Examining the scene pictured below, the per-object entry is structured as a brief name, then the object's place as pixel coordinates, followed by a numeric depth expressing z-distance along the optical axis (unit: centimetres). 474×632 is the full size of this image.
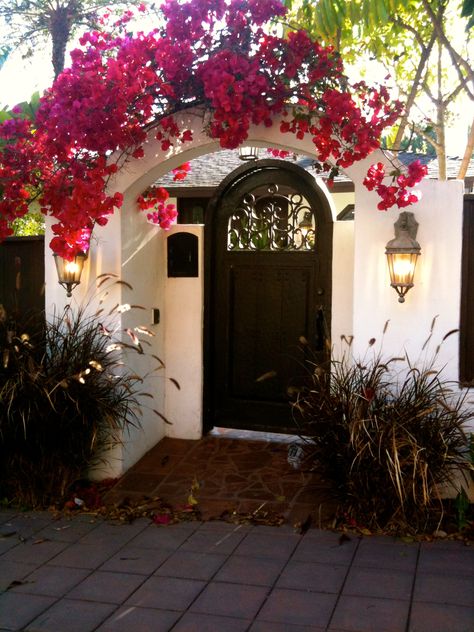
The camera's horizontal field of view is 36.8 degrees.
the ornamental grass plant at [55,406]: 496
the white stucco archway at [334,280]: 503
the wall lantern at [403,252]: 494
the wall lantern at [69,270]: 561
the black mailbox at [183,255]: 646
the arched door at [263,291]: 612
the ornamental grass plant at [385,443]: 438
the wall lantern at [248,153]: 688
